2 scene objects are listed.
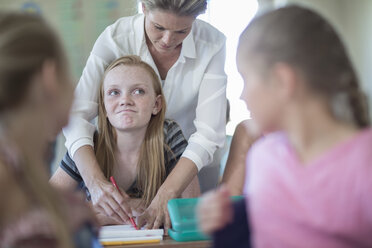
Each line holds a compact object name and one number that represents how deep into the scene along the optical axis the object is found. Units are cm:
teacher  169
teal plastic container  136
